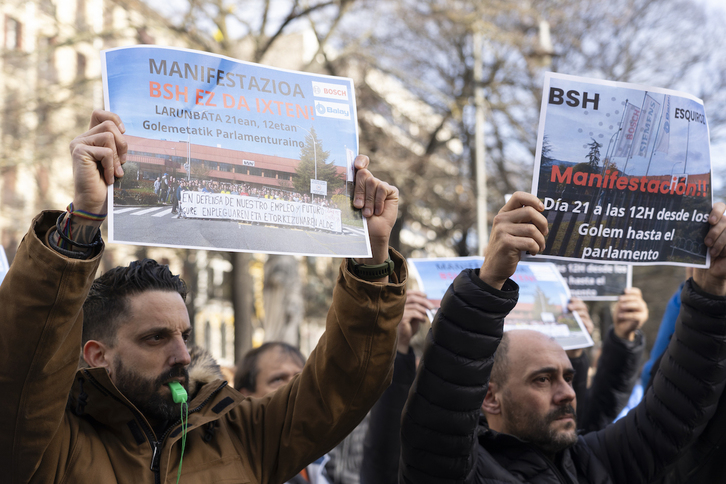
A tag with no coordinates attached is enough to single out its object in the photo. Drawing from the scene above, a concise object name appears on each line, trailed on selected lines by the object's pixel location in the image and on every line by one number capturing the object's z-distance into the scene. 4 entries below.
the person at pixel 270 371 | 3.92
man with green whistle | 1.93
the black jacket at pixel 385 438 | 2.94
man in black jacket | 2.35
